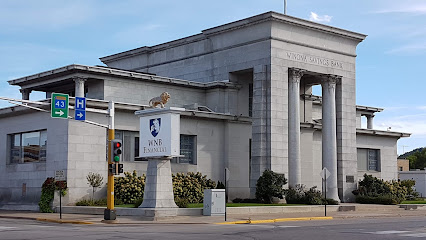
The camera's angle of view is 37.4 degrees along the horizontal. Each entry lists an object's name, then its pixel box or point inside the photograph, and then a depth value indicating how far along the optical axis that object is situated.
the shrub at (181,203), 37.31
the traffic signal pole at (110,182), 32.01
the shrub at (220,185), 46.63
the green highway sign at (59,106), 32.62
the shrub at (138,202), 37.53
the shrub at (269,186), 45.34
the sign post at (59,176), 35.47
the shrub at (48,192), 40.47
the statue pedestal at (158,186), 34.94
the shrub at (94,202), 40.62
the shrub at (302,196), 45.53
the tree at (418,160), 165.74
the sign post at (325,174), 39.97
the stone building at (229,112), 43.25
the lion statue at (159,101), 35.85
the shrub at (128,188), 41.72
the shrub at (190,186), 43.19
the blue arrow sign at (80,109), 33.62
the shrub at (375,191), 51.69
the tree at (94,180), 41.44
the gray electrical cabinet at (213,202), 35.41
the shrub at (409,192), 61.45
